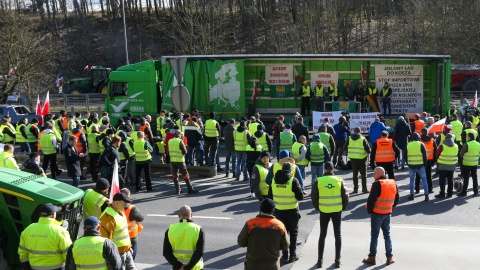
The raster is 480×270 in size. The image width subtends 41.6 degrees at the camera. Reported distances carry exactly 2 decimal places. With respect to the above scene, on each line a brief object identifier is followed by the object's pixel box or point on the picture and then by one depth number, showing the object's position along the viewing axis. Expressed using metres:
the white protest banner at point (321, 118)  22.19
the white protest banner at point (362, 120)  21.62
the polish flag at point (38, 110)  25.07
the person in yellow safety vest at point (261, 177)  11.58
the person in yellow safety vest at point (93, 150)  17.17
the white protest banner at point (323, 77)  25.67
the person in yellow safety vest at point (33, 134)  20.11
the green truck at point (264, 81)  24.36
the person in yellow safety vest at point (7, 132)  20.23
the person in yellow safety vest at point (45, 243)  7.59
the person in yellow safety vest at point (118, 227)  8.34
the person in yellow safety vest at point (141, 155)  15.62
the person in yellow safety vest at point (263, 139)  16.35
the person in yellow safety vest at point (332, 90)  25.17
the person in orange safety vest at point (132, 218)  9.12
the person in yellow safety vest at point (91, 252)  7.02
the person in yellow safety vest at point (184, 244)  7.51
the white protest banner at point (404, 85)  24.94
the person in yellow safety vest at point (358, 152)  15.05
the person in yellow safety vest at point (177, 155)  15.02
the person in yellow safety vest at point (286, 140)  16.66
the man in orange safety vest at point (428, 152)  15.23
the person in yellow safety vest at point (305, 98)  25.05
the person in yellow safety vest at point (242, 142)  16.66
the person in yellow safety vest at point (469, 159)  14.69
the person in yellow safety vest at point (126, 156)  15.90
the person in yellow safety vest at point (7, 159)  12.92
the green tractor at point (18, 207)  8.82
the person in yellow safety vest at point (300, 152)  15.05
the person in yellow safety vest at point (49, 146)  17.16
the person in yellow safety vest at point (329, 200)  9.92
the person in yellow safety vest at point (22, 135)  20.48
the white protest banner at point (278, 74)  25.64
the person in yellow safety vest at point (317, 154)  14.90
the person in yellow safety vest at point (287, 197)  9.99
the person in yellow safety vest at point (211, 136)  18.41
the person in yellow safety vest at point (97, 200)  9.59
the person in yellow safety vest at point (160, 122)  20.61
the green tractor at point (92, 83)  44.19
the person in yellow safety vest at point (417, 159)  14.48
